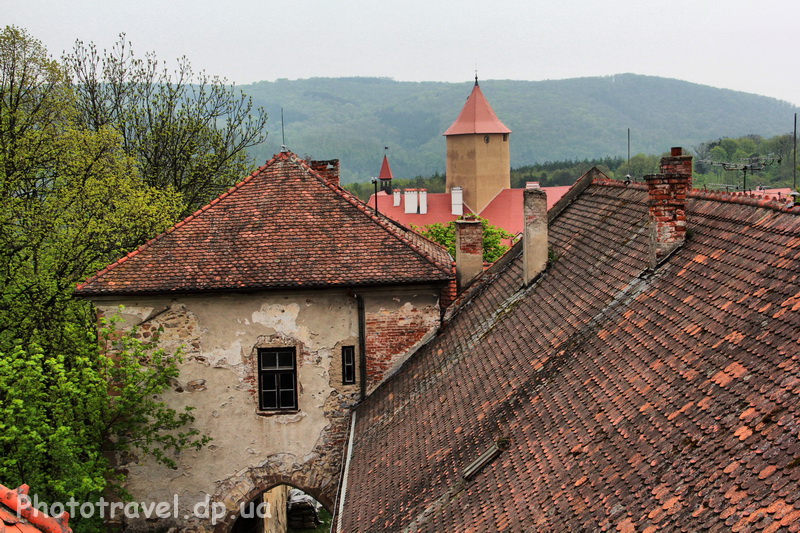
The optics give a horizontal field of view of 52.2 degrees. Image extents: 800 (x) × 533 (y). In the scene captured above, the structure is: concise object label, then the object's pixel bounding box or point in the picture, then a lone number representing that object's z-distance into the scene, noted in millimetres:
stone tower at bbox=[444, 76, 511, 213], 77750
